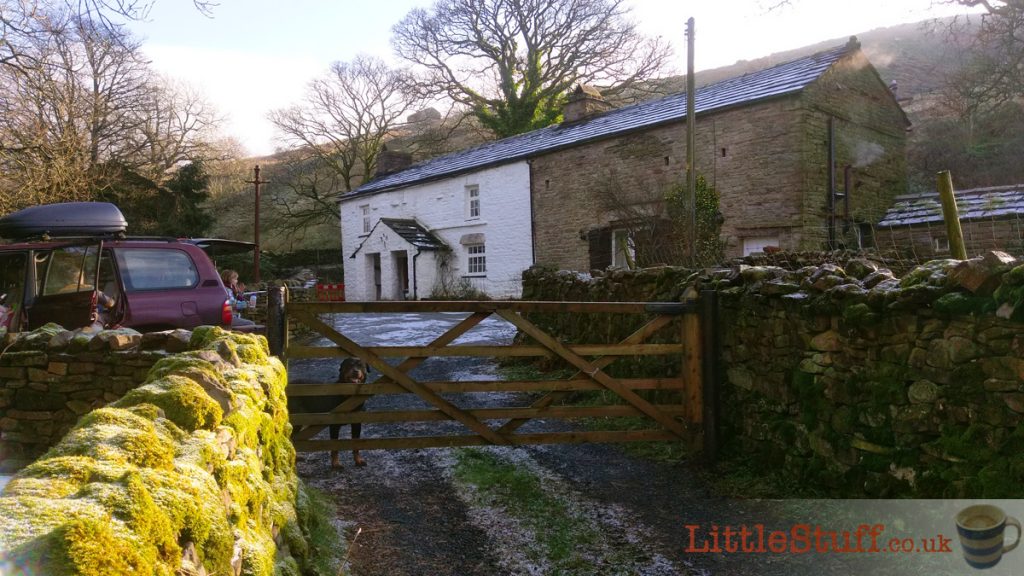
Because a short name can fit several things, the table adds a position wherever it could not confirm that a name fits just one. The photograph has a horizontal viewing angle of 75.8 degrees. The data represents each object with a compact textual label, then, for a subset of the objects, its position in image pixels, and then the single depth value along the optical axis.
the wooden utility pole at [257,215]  22.84
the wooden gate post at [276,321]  4.84
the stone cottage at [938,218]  13.20
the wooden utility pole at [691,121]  13.91
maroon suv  6.44
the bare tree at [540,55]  30.92
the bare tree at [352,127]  37.06
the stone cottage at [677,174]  15.49
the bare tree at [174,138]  29.75
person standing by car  11.82
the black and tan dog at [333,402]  5.65
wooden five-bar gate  4.94
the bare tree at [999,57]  14.09
